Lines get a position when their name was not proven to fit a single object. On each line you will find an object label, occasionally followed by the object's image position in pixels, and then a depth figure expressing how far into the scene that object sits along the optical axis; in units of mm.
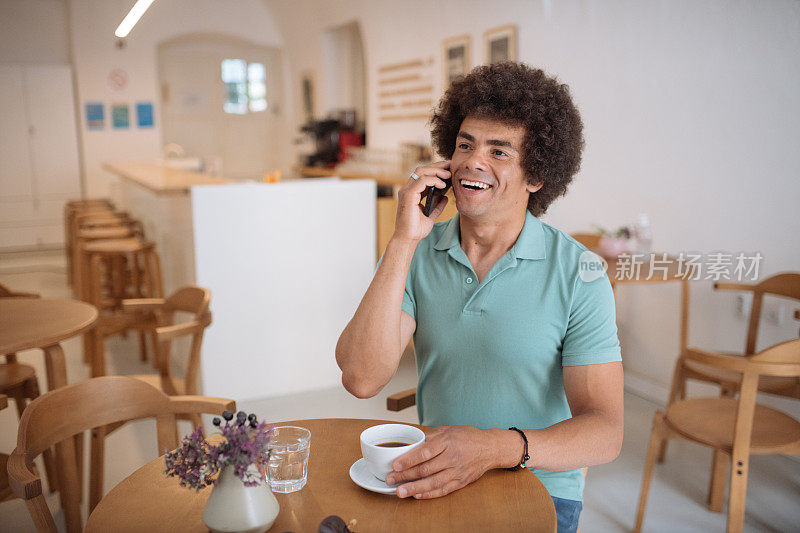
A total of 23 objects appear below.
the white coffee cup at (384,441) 1188
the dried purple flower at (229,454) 1030
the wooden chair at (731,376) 2686
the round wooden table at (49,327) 2379
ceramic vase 1050
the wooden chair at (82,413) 1341
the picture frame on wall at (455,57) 5715
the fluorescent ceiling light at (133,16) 4577
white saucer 1179
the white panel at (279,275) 3719
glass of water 1224
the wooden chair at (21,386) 2689
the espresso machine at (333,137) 8273
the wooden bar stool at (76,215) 5848
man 1521
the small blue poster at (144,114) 9430
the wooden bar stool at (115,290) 3701
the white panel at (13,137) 8602
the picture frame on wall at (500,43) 5023
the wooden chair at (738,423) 2105
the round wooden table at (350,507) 1112
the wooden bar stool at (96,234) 4812
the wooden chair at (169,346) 2328
